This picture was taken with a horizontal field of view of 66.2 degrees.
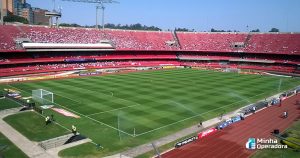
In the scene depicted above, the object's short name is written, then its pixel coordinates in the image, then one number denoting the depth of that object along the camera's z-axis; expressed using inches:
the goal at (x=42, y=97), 1270.8
